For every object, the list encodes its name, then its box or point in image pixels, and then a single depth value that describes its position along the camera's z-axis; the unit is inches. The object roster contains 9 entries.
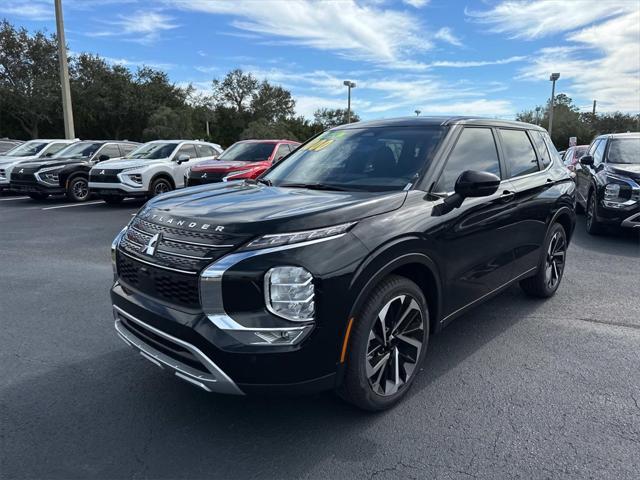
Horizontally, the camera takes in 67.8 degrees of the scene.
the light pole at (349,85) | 1534.2
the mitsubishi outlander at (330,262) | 92.9
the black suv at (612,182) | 289.7
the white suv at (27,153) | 555.2
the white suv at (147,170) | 473.4
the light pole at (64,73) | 764.6
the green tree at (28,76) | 1477.6
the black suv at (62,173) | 511.5
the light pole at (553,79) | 1296.6
